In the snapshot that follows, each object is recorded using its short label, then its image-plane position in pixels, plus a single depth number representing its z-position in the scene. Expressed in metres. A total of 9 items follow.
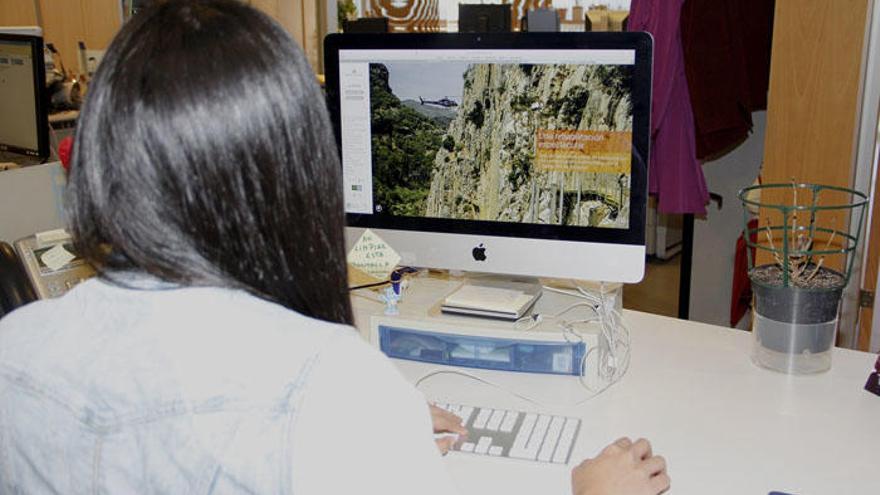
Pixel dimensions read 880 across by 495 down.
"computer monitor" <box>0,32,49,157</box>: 2.56
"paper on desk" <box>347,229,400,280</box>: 1.56
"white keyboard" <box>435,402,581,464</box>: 1.18
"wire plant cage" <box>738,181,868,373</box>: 1.39
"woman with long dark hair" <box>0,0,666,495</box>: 0.67
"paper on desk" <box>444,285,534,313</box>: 1.49
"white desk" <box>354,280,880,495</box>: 1.12
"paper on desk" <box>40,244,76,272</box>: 1.49
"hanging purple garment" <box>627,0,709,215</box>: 2.82
